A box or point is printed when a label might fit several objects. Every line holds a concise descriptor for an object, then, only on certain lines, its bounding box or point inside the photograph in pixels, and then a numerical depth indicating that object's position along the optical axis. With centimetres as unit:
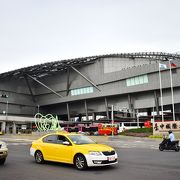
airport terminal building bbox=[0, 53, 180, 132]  5673
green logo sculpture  4663
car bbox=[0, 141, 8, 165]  821
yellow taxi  723
